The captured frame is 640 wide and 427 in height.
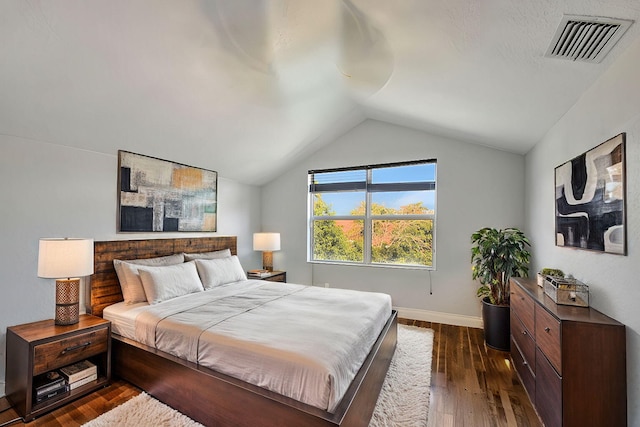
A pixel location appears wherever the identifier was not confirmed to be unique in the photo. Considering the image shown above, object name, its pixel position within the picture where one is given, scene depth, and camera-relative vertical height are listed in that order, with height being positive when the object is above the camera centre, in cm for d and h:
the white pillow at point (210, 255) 357 -50
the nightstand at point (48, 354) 198 -105
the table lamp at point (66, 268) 215 -41
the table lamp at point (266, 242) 451 -38
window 418 +8
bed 155 -107
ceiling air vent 140 +98
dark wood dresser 156 -83
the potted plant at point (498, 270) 307 -54
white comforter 161 -81
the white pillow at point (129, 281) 273 -63
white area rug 191 -137
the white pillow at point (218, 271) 336 -67
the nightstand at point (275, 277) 429 -90
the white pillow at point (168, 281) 272 -66
